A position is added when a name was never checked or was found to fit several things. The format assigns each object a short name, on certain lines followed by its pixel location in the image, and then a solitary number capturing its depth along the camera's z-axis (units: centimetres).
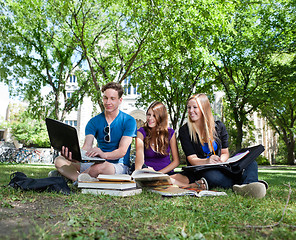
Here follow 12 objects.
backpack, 306
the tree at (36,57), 1420
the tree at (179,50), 921
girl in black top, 395
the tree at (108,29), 1089
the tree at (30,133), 2738
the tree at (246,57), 1669
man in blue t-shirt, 387
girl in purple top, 417
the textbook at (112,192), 302
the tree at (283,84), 1583
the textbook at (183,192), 306
